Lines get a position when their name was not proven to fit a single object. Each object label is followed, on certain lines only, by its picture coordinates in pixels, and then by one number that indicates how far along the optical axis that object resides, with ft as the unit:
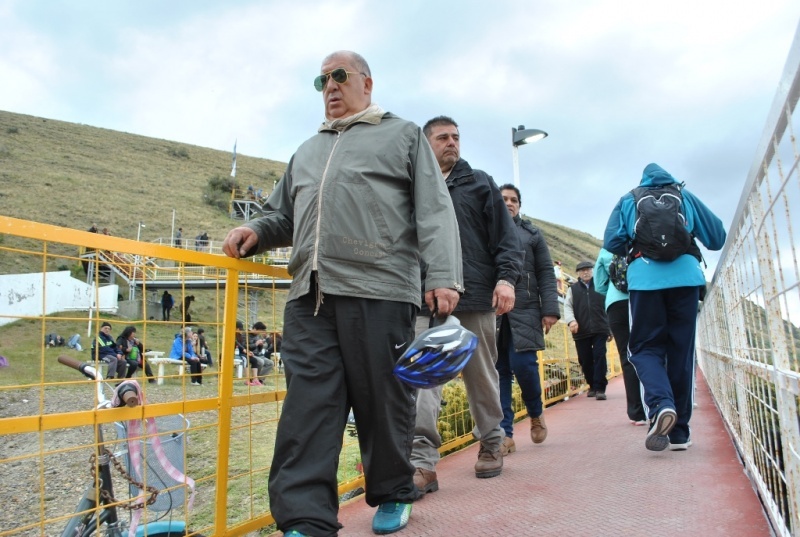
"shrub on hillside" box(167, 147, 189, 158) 212.02
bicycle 7.23
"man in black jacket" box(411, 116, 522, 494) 11.09
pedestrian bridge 6.59
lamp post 27.20
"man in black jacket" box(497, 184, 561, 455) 14.73
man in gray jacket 7.34
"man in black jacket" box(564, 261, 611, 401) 24.63
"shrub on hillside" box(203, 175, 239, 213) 157.48
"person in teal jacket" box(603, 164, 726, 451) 12.22
